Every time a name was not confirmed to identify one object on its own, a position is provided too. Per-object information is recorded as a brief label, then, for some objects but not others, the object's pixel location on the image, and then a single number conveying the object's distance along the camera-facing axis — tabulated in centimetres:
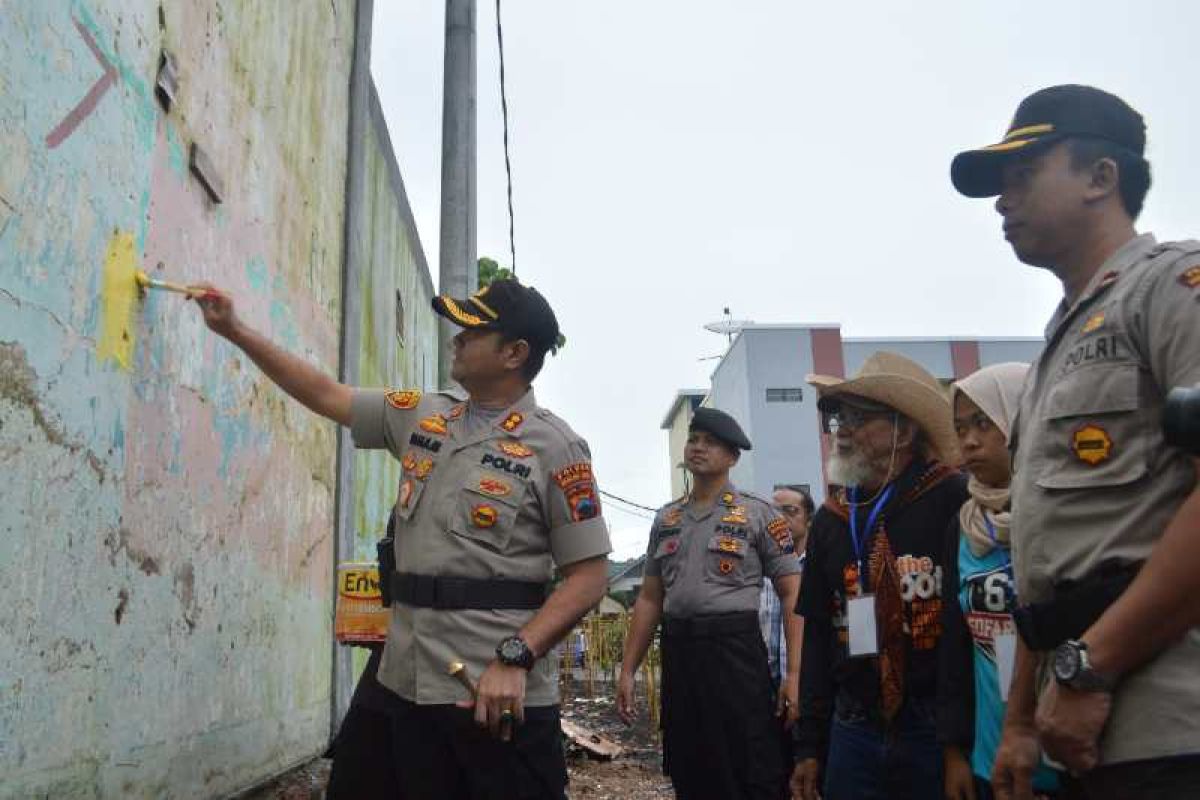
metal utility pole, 548
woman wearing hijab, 220
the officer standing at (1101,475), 131
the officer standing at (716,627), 381
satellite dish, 3406
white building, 2908
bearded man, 248
